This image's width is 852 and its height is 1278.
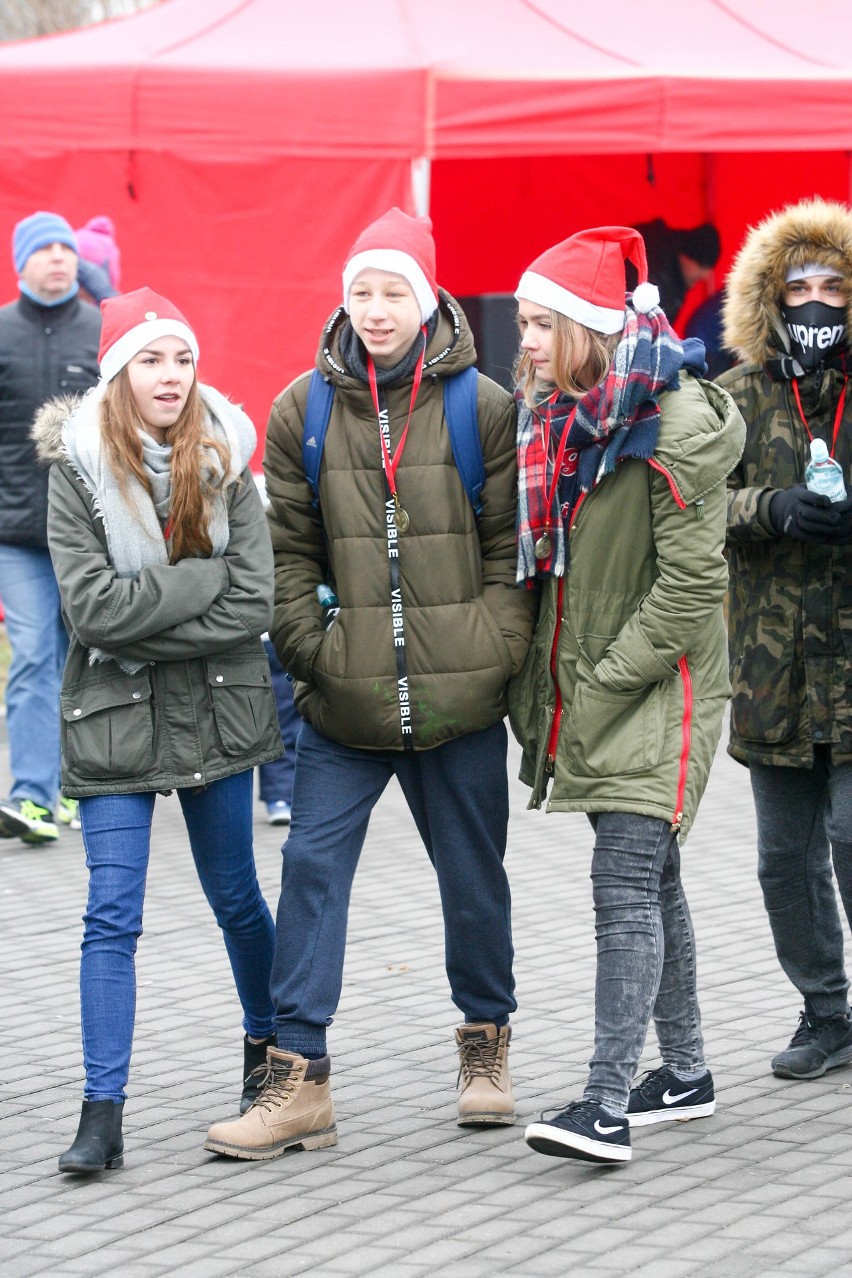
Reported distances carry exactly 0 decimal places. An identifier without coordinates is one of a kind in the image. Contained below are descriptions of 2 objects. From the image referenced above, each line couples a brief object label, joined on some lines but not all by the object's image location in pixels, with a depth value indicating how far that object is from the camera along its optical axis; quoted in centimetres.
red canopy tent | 1994
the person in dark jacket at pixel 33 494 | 1514
